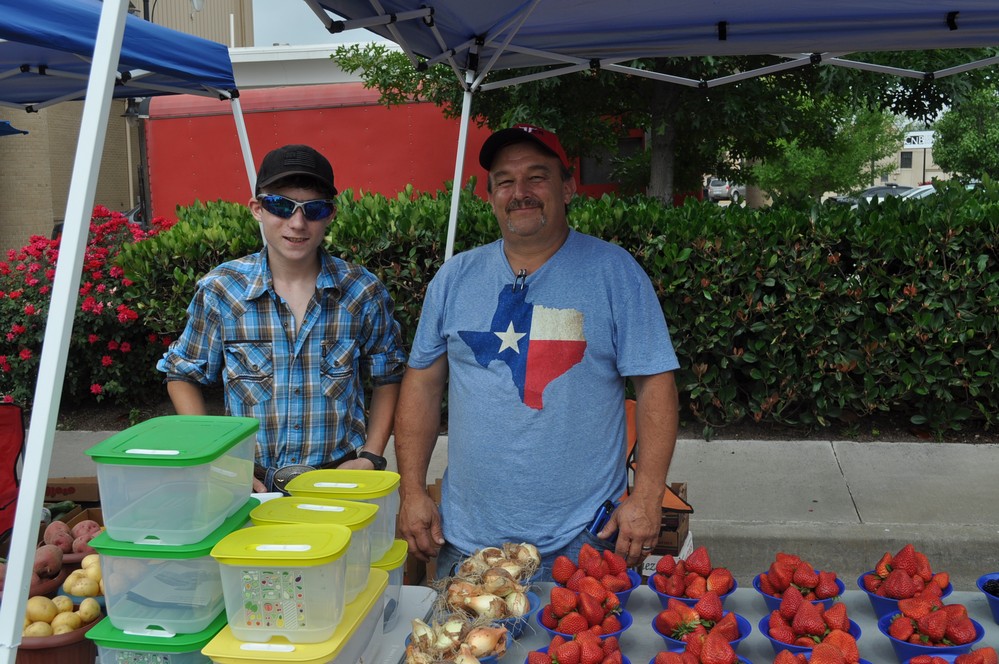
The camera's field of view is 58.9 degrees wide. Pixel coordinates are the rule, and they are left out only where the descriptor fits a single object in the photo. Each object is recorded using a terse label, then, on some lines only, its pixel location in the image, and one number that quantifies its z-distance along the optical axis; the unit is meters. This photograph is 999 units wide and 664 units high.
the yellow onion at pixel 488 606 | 2.19
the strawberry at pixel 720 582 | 2.36
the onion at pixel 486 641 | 2.04
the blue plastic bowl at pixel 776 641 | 2.03
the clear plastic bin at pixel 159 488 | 1.99
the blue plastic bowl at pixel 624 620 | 2.21
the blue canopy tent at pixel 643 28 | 3.61
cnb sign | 25.99
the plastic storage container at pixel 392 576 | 2.41
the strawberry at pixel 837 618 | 2.12
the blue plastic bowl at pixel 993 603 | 2.35
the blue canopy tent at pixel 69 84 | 1.84
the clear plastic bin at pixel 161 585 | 2.00
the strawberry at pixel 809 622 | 2.11
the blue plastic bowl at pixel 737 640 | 2.14
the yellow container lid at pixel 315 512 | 2.14
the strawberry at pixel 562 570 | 2.41
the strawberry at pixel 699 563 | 2.45
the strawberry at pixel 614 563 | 2.44
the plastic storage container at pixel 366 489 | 2.37
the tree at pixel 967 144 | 34.22
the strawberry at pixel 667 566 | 2.45
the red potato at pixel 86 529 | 3.04
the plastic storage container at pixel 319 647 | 1.88
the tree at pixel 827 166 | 19.14
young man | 3.03
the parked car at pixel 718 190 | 44.04
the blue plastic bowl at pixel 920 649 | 2.04
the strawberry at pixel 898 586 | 2.30
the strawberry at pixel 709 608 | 2.20
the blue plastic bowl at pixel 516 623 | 2.23
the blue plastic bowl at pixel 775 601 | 2.31
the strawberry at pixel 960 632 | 2.05
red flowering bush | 7.16
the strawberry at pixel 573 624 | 2.14
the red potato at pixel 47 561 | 2.61
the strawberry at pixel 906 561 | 2.41
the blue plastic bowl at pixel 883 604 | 2.31
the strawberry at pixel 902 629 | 2.10
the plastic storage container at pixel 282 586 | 1.86
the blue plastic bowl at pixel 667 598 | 2.30
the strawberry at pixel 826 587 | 2.32
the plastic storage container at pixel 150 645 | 1.98
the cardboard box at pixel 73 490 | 4.08
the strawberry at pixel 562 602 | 2.21
